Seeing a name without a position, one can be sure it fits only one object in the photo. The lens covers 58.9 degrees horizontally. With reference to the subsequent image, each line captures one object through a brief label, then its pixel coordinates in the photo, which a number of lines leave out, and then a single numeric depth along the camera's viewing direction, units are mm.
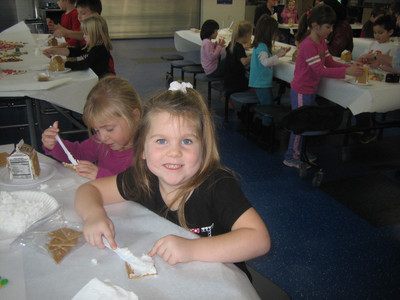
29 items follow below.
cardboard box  1249
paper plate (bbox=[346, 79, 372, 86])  2776
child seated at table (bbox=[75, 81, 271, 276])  957
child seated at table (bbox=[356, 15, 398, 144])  3650
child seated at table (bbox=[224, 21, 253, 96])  4016
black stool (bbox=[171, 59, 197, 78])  5173
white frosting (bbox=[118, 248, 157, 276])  818
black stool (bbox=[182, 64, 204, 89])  4852
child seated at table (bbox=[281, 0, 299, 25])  7905
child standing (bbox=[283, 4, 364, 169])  2775
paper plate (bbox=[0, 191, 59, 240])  968
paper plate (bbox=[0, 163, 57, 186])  1251
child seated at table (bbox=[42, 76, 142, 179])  1546
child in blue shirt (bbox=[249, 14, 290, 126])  3518
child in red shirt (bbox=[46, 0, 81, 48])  4293
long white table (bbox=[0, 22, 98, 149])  2564
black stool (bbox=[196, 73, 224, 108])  4443
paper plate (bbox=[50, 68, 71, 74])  2936
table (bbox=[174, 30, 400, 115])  2662
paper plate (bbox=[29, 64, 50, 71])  3041
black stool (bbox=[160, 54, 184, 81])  5422
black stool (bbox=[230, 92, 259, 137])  3609
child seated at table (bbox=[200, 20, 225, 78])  4512
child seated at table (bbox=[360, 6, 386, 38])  5820
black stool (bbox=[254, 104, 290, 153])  3058
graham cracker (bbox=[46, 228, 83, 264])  868
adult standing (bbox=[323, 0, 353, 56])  4168
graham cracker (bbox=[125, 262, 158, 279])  806
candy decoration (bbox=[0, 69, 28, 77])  2901
